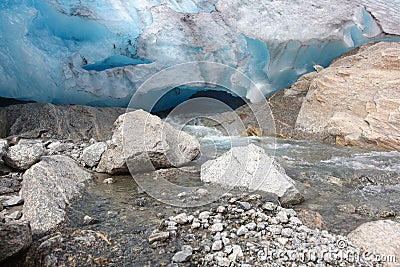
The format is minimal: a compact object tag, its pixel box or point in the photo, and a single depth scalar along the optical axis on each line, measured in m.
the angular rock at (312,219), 2.31
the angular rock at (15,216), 2.24
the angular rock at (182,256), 1.82
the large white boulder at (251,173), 2.78
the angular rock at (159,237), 2.04
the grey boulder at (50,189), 2.24
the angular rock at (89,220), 2.26
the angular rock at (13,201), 2.51
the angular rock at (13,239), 1.72
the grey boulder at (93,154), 3.75
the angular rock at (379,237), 1.88
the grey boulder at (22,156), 3.38
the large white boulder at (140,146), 3.55
